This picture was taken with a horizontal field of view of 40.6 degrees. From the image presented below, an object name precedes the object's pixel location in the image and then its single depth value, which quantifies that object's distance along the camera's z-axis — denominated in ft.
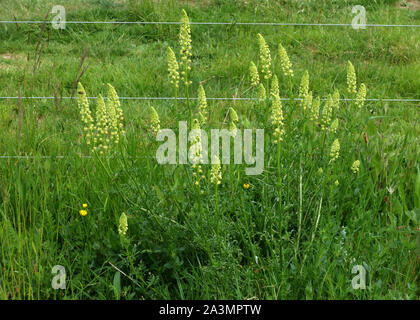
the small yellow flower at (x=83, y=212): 8.91
